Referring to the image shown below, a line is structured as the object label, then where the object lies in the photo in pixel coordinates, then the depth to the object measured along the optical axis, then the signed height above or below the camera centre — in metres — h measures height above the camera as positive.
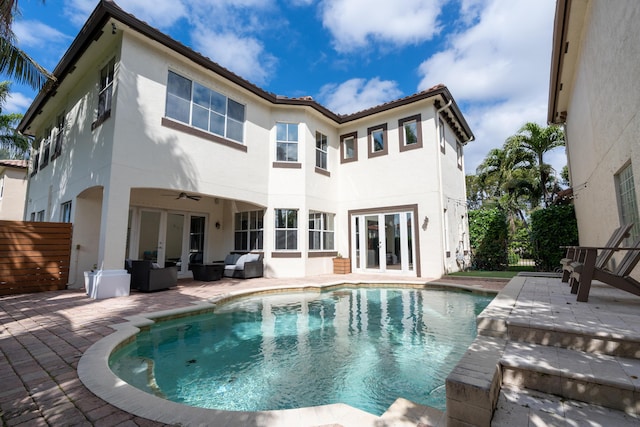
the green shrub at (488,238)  12.41 +0.31
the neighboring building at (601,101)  4.66 +2.98
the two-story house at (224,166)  7.96 +2.82
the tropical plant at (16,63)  7.95 +5.41
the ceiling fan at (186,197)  10.41 +1.79
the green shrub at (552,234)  10.77 +0.42
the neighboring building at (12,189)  17.80 +3.43
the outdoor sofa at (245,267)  10.77 -0.80
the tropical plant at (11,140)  15.68 +5.58
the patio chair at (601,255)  4.50 -0.15
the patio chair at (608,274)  4.00 -0.41
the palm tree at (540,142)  17.83 +6.42
